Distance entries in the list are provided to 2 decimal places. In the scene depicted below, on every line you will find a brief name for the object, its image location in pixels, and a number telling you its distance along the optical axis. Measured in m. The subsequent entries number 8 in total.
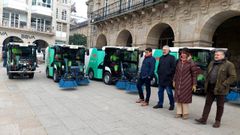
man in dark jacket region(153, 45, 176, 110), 4.98
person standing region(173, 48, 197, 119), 4.48
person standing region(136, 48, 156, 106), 5.48
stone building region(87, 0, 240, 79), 9.93
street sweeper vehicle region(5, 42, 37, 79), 9.70
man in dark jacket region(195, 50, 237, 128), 3.94
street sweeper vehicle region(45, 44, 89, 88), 8.59
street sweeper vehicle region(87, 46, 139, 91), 9.31
